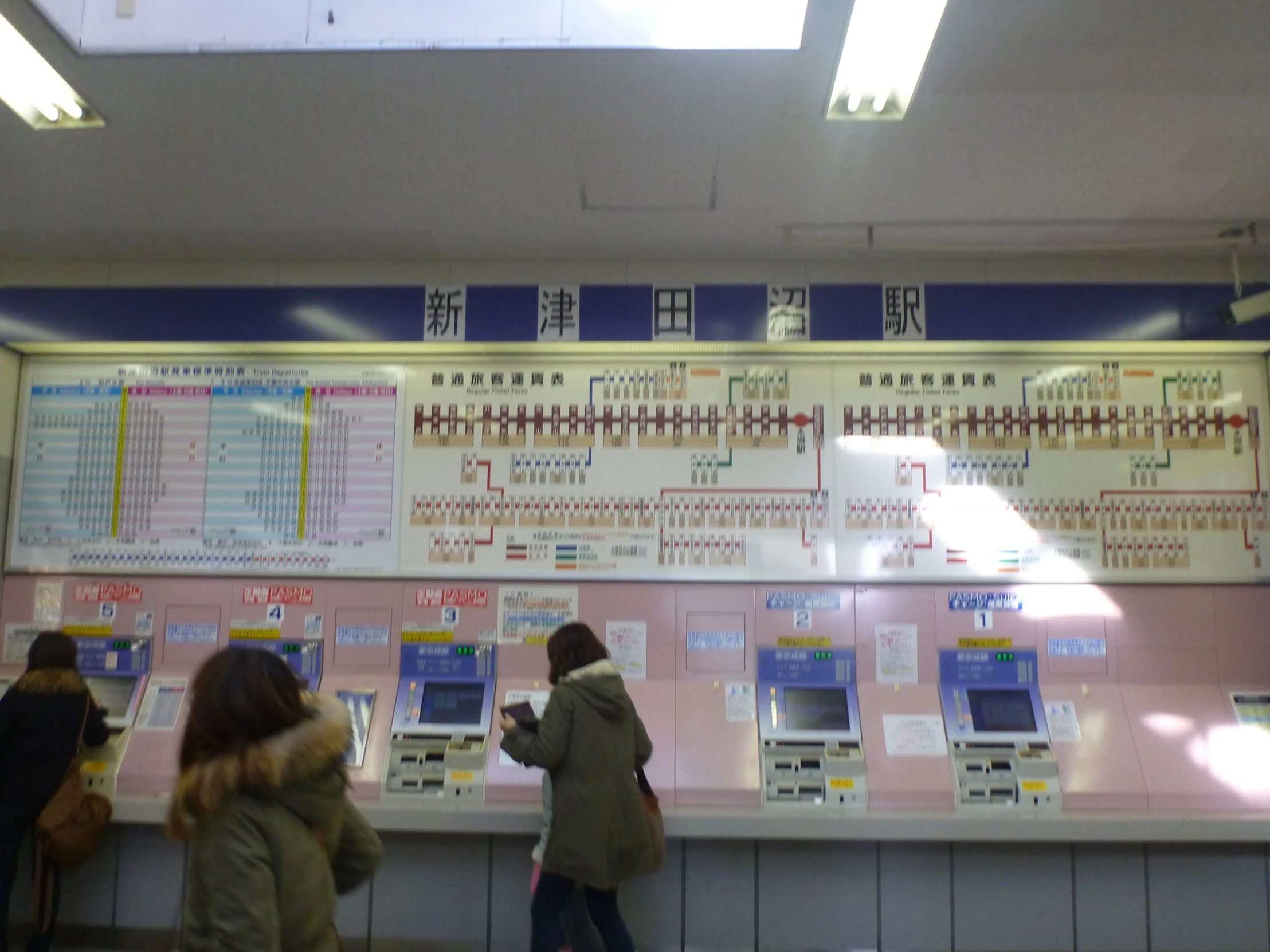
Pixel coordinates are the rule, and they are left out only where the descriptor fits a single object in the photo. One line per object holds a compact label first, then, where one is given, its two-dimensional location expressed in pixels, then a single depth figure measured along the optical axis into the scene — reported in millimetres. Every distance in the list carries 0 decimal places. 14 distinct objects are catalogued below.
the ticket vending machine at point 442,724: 3572
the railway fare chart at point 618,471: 3855
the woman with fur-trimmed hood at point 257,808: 1523
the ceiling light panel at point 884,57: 2311
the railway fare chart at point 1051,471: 3803
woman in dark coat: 3264
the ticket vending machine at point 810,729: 3492
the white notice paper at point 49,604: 3953
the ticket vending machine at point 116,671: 3834
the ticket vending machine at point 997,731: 3482
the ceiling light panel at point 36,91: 2514
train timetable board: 3924
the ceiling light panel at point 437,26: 2436
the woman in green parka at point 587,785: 2793
